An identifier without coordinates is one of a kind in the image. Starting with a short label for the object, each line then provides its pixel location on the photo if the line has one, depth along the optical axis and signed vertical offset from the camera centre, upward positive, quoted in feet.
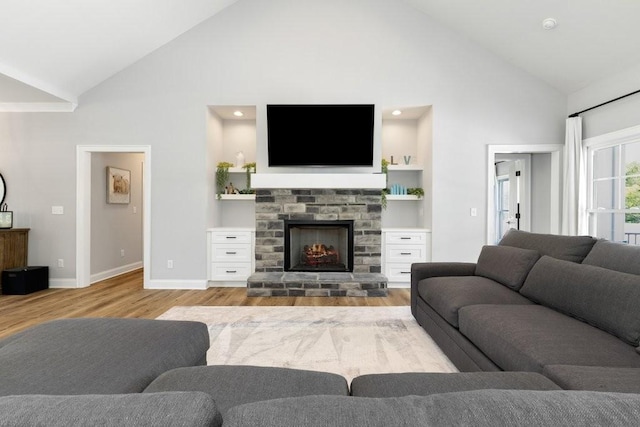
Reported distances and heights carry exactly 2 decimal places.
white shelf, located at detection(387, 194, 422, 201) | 17.47 +0.69
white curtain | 15.44 +1.30
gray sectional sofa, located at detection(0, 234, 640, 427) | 1.85 -1.81
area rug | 8.19 -3.39
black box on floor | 15.14 -2.89
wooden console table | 15.39 -1.58
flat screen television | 16.26 +3.44
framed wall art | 18.97 +1.40
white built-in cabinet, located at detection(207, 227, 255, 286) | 16.62 -1.98
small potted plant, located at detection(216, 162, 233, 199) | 17.63 +1.70
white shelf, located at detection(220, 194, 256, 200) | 17.49 +0.69
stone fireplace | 16.58 -0.44
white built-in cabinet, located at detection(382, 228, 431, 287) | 16.76 -1.82
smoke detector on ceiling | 12.94 +6.72
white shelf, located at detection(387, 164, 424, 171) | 17.57 +2.14
